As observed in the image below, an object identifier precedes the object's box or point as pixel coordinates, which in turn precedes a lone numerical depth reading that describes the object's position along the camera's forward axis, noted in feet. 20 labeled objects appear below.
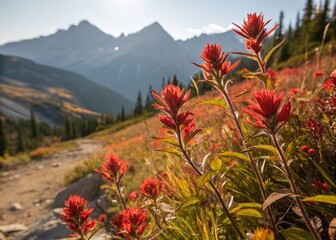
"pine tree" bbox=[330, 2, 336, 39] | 91.71
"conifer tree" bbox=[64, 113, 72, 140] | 167.88
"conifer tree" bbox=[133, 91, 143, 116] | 198.58
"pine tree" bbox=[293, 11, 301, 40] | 143.10
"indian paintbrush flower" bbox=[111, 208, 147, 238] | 1.03
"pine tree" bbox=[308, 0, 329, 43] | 104.35
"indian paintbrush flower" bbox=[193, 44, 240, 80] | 0.94
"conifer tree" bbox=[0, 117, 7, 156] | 81.95
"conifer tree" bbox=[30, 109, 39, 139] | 150.96
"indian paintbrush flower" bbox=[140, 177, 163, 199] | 1.20
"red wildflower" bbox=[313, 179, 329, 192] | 1.01
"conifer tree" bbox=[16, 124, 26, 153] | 107.50
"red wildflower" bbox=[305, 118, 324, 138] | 1.23
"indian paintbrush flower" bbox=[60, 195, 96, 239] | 1.10
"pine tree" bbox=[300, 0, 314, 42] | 111.64
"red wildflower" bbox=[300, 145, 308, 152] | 1.36
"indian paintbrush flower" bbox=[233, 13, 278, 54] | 0.99
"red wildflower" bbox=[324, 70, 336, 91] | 1.08
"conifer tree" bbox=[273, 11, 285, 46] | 169.03
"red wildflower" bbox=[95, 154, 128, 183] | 1.25
